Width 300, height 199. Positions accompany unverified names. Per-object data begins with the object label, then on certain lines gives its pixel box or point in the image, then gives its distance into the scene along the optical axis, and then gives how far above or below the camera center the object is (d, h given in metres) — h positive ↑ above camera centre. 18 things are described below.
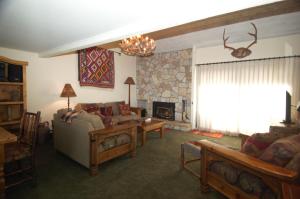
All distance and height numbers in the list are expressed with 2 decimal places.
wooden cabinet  2.96 +0.04
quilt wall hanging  4.46 +0.76
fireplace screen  5.39 -0.52
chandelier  3.05 +0.93
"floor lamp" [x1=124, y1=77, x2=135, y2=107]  5.57 +0.45
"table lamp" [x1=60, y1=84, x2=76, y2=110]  3.82 +0.05
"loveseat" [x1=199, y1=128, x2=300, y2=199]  1.21 -0.60
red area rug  4.29 -1.03
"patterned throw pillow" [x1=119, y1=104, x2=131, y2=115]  4.90 -0.44
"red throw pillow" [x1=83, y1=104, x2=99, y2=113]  4.21 -0.36
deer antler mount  3.35 +0.88
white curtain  3.64 +0.06
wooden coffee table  3.59 -0.72
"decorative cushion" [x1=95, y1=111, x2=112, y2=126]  2.70 -0.43
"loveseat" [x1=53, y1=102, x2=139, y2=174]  2.34 -0.69
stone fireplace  5.07 +0.54
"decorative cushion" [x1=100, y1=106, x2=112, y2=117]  4.45 -0.45
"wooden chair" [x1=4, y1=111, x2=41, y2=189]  1.93 -0.66
